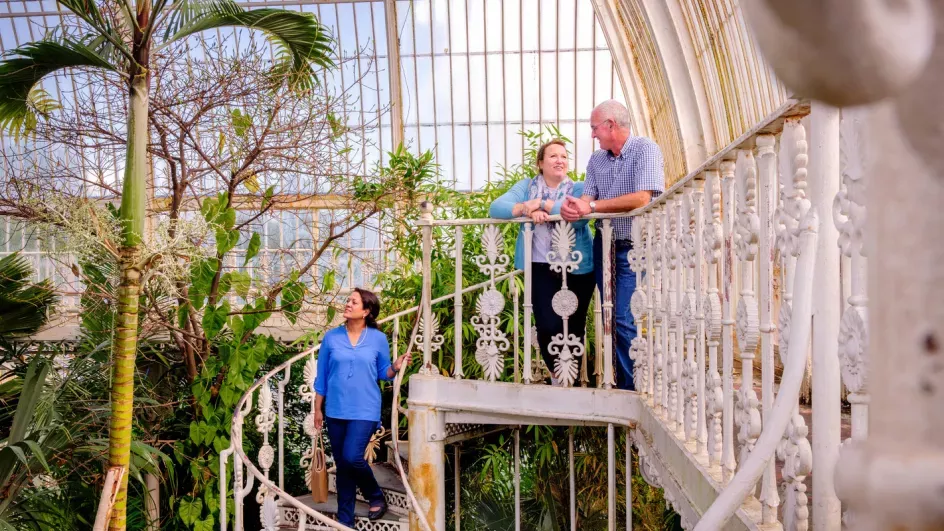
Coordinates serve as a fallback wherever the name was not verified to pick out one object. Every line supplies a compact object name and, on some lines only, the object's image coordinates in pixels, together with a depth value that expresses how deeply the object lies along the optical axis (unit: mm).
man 4012
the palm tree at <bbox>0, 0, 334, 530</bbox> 4402
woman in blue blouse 5199
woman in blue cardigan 4332
